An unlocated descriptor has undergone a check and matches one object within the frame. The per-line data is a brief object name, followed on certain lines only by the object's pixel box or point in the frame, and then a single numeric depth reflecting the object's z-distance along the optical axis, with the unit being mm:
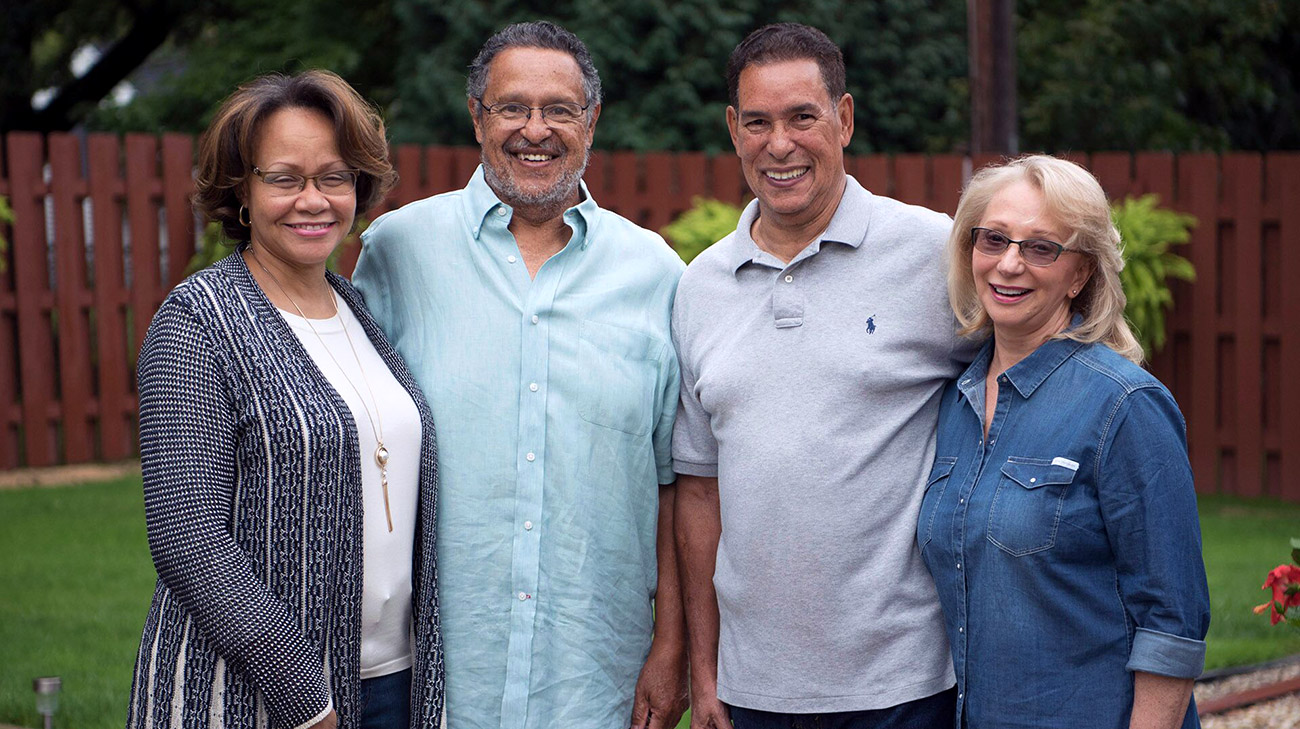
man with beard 2930
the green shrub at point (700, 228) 8625
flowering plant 3547
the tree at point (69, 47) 16891
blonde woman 2443
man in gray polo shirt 2797
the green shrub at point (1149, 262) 9227
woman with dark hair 2457
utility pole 10375
